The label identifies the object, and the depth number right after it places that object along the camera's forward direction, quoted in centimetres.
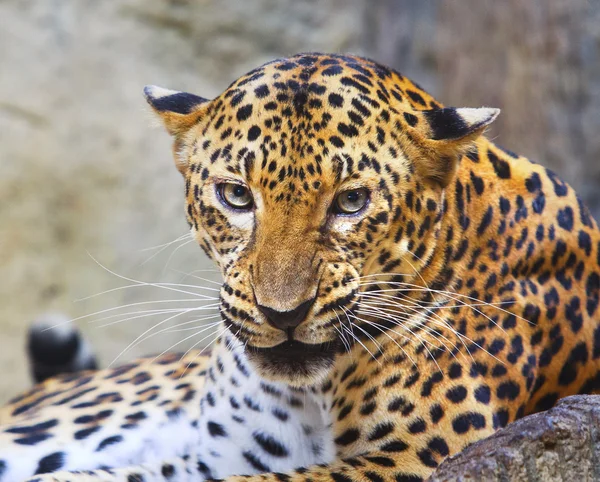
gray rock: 532
